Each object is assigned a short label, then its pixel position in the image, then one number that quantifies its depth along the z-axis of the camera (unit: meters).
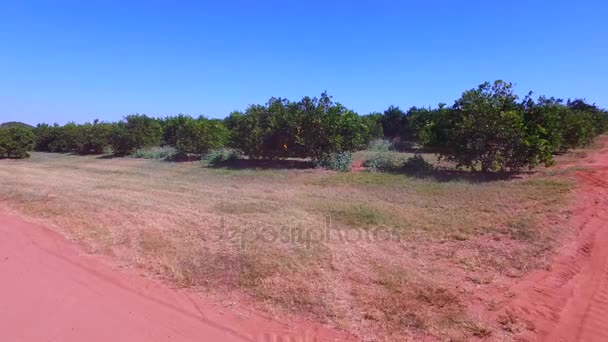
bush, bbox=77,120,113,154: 28.62
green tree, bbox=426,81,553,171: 13.25
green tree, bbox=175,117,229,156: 22.08
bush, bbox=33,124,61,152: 33.44
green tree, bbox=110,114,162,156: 26.20
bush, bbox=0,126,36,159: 26.45
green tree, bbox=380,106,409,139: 37.03
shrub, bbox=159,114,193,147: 28.60
